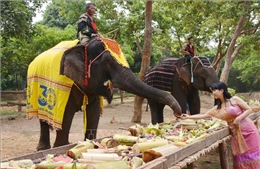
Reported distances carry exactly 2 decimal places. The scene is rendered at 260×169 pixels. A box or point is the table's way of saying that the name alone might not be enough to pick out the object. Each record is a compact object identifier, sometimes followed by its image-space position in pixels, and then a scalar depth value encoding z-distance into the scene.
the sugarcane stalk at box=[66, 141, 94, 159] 3.49
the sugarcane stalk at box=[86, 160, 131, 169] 2.75
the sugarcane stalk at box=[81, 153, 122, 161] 3.25
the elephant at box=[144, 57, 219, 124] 8.54
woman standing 5.16
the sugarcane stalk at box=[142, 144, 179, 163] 3.30
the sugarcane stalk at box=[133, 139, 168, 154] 3.63
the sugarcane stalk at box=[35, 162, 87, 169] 2.94
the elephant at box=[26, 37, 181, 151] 5.63
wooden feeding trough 3.08
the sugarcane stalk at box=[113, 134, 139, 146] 4.17
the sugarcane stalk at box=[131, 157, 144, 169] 3.08
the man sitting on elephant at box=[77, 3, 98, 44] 5.88
